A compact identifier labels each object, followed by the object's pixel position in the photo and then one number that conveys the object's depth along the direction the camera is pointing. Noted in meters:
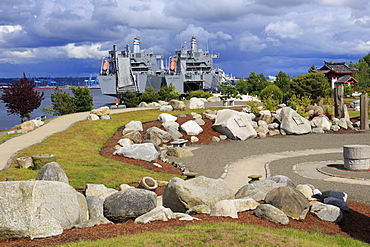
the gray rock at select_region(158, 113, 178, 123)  34.69
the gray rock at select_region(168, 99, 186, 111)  43.03
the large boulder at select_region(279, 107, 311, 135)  34.19
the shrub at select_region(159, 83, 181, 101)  64.25
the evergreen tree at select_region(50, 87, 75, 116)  52.07
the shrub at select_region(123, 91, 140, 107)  59.16
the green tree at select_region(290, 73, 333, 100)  50.16
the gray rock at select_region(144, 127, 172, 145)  29.73
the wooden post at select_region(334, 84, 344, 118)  39.08
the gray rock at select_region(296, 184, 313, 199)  14.98
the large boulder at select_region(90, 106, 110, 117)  37.50
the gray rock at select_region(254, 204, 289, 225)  11.55
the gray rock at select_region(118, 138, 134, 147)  27.40
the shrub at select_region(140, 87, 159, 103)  58.26
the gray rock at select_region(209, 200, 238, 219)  11.69
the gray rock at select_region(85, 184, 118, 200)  14.79
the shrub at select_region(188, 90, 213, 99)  69.94
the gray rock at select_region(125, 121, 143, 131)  32.22
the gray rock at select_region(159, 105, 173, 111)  42.34
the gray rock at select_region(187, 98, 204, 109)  45.88
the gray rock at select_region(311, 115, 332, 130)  35.98
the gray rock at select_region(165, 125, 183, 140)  31.33
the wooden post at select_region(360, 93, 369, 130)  36.22
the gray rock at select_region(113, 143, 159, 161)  23.97
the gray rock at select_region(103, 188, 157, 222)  12.14
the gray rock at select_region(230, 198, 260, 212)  12.52
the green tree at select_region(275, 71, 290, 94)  75.26
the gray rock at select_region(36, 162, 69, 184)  14.48
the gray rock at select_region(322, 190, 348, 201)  14.80
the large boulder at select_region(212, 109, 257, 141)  31.95
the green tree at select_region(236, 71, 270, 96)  79.81
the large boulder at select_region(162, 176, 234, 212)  12.80
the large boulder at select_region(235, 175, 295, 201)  14.07
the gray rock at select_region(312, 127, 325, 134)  35.01
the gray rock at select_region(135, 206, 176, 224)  11.20
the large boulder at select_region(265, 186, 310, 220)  12.22
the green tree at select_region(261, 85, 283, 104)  50.21
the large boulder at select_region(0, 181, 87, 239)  9.86
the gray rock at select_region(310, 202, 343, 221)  12.71
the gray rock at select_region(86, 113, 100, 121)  35.91
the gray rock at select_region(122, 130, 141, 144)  29.17
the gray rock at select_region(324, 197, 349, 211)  13.65
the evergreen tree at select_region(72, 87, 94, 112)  52.31
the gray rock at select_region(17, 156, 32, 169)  18.91
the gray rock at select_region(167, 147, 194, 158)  26.12
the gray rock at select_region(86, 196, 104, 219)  12.51
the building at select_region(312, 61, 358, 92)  78.04
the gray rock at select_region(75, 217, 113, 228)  10.99
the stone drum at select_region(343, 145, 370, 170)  20.70
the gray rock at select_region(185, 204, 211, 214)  12.26
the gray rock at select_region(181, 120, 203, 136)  32.66
